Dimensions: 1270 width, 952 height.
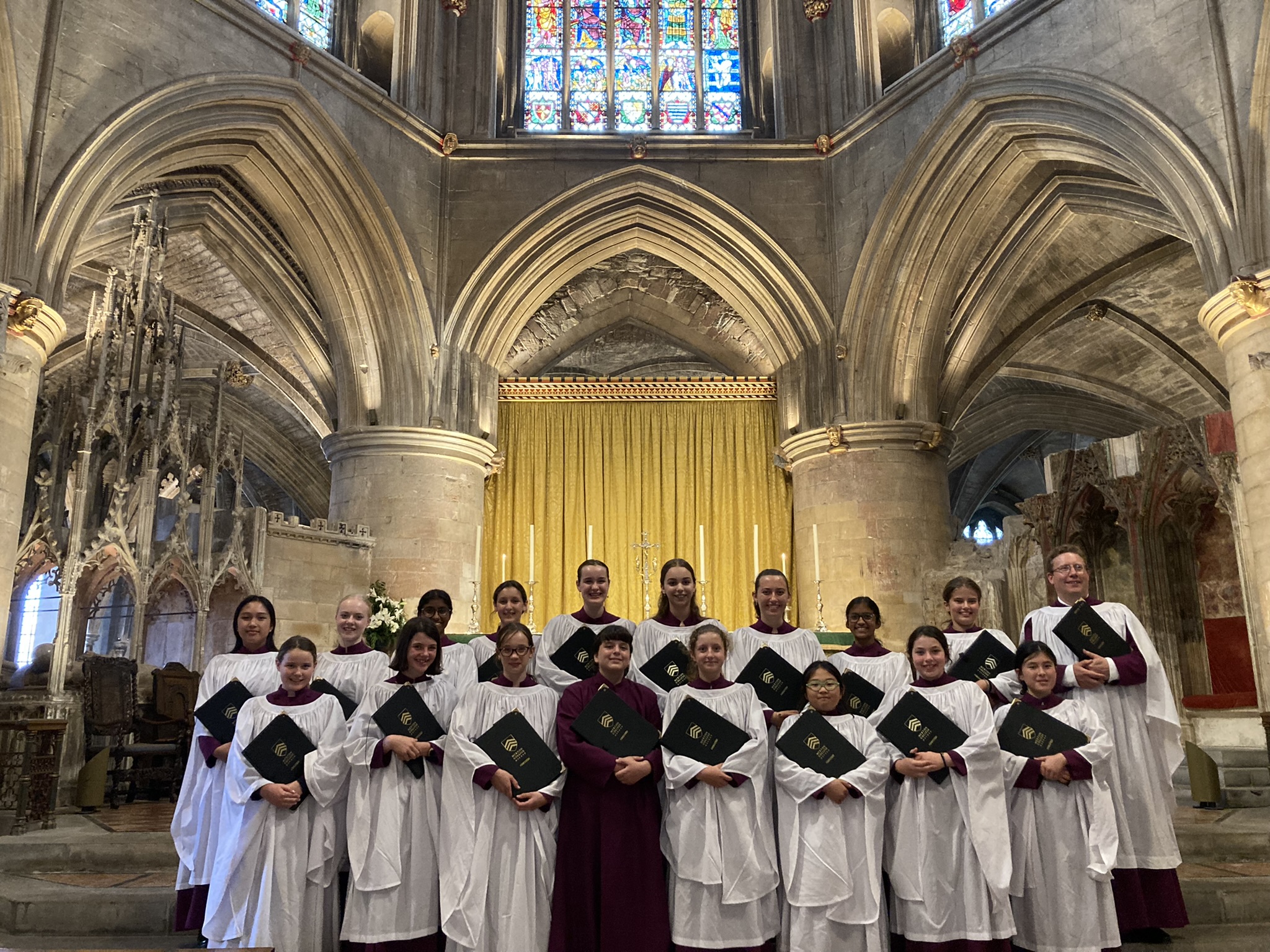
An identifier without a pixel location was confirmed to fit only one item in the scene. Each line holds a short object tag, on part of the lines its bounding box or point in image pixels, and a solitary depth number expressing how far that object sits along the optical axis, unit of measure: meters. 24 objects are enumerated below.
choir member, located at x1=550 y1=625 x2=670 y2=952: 4.06
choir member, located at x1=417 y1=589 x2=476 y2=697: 5.00
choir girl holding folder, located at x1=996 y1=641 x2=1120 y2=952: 4.17
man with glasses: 4.58
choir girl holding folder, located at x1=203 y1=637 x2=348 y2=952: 4.21
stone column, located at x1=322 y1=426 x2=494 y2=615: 12.05
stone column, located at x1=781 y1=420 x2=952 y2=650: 12.13
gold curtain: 14.20
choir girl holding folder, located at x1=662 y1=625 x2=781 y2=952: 4.05
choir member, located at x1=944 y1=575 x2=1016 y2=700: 4.82
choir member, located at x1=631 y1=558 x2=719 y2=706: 4.93
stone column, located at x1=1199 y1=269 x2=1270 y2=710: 8.34
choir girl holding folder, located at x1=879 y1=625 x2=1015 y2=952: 4.09
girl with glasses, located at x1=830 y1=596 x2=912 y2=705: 4.90
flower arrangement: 9.27
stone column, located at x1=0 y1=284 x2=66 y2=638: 8.29
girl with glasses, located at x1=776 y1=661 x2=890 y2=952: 4.05
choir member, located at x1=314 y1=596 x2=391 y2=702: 4.91
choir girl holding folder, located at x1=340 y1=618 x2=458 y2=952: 4.18
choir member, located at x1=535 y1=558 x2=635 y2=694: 4.88
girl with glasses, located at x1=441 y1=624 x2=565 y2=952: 4.10
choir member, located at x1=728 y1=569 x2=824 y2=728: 4.86
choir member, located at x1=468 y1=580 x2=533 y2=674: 5.20
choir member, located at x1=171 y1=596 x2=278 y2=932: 4.68
